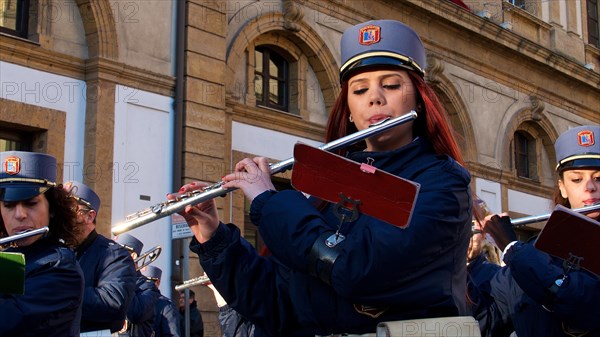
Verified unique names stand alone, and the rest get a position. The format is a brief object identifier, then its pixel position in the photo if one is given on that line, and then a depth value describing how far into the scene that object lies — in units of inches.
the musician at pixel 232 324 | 236.3
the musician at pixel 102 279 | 215.6
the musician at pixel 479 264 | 253.4
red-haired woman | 97.7
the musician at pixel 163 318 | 388.2
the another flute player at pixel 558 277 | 159.9
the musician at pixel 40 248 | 145.1
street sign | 365.6
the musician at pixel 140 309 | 314.3
